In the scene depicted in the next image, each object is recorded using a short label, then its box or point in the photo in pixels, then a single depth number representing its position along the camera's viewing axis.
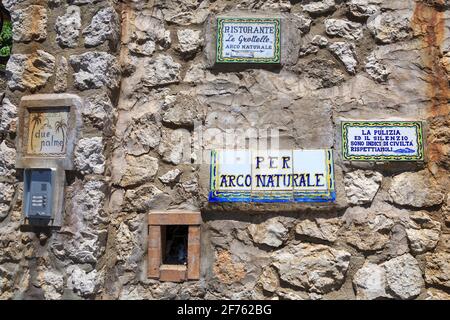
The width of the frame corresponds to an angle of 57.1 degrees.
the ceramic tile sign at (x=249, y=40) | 2.57
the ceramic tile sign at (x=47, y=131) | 2.42
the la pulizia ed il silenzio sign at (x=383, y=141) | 2.36
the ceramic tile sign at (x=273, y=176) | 2.36
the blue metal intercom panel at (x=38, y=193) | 2.32
